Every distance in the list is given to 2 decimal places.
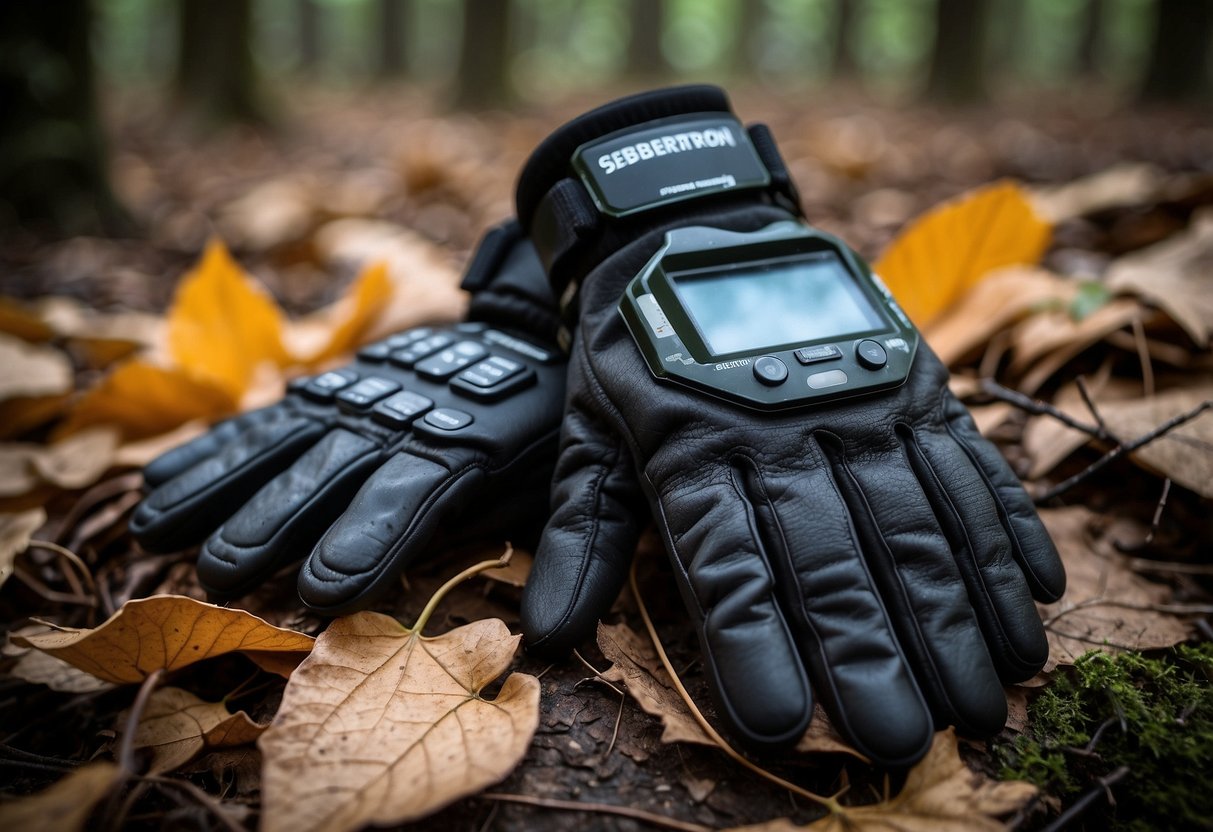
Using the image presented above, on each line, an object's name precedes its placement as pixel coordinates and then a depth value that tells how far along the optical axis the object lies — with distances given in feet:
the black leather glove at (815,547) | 0.96
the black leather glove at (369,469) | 1.09
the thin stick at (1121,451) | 1.15
